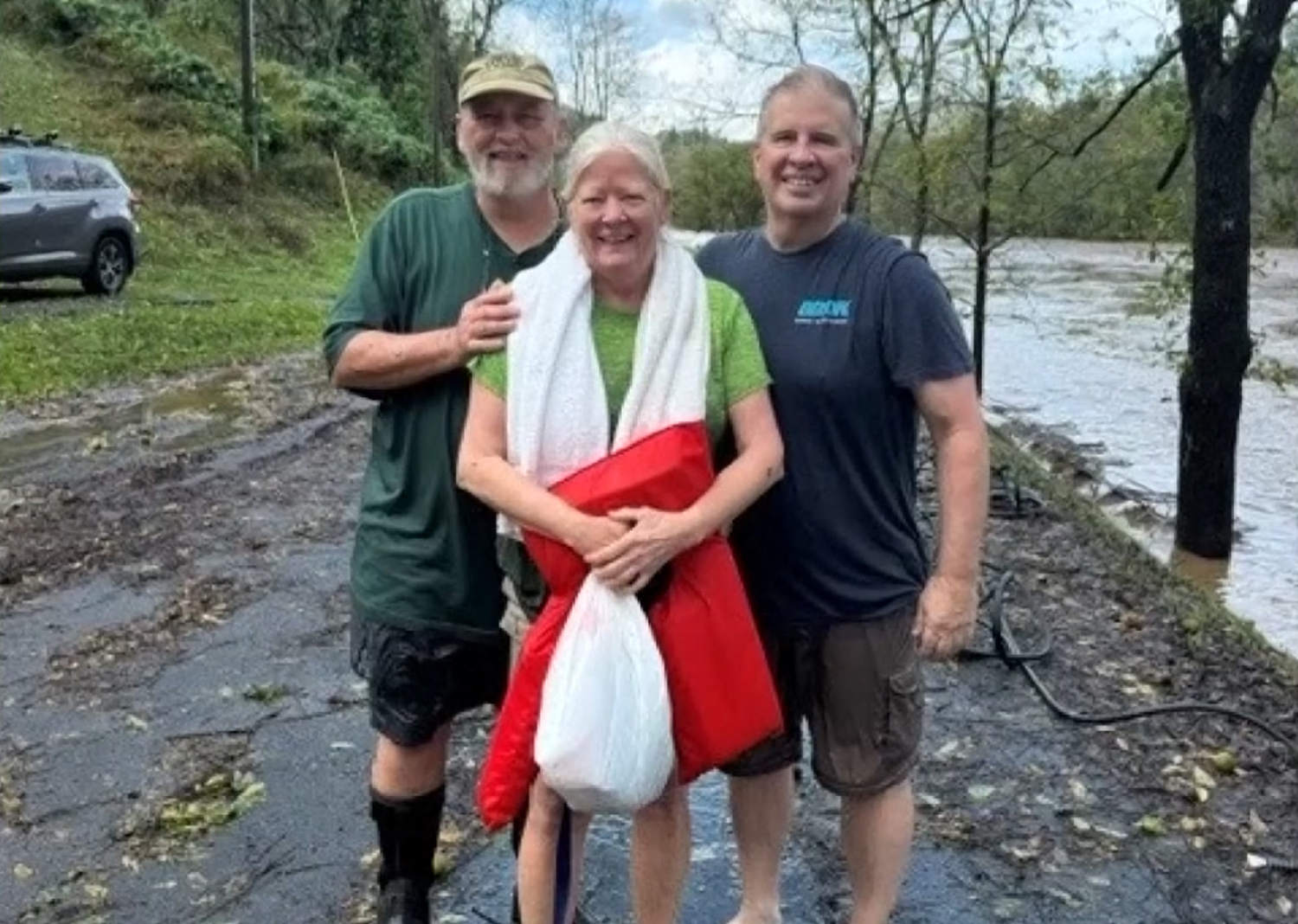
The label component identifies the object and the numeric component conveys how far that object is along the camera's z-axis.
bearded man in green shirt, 2.97
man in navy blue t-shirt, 2.92
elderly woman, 2.69
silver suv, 16.69
